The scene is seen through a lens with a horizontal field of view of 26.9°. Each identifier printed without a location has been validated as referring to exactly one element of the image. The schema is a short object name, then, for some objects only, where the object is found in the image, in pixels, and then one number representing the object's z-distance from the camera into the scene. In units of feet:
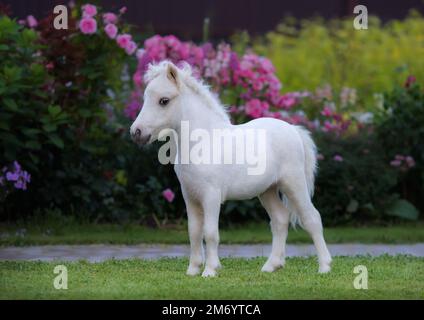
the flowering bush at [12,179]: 29.68
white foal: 21.68
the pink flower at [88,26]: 31.45
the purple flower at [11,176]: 29.66
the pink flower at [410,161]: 34.09
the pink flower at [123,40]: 31.89
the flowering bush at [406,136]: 34.63
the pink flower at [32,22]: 32.81
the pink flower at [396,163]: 34.30
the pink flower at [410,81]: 35.68
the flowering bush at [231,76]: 33.76
